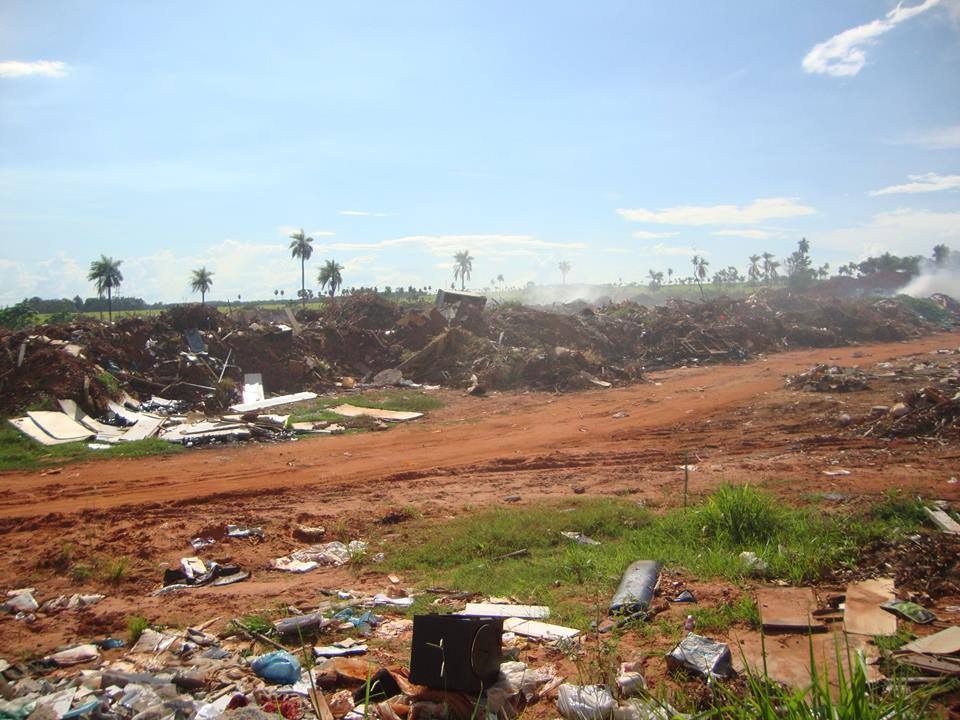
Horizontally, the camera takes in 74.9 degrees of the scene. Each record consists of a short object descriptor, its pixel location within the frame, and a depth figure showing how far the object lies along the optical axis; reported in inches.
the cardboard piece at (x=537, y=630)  177.5
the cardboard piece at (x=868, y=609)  162.4
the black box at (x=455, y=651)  145.6
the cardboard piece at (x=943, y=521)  223.9
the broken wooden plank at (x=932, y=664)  132.4
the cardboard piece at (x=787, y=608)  168.7
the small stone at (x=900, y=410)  424.5
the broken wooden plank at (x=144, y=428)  486.6
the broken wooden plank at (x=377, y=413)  575.2
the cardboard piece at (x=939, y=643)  141.7
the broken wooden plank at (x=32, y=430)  459.8
